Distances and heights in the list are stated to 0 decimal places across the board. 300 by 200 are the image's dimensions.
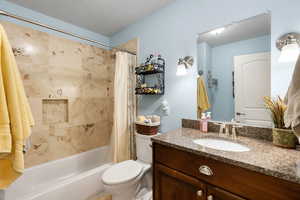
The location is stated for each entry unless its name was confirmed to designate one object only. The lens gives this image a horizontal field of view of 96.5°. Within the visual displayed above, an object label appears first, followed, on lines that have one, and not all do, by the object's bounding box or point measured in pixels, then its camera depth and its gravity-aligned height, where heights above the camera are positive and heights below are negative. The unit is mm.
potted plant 859 -200
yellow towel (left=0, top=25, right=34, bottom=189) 754 -121
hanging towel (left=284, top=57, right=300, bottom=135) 568 -14
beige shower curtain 1801 -153
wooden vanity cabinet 632 -472
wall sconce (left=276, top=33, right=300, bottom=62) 931 +360
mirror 1107 +280
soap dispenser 1309 -247
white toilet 1257 -772
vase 855 -257
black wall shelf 1683 +353
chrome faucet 1177 -258
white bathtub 1390 -1007
